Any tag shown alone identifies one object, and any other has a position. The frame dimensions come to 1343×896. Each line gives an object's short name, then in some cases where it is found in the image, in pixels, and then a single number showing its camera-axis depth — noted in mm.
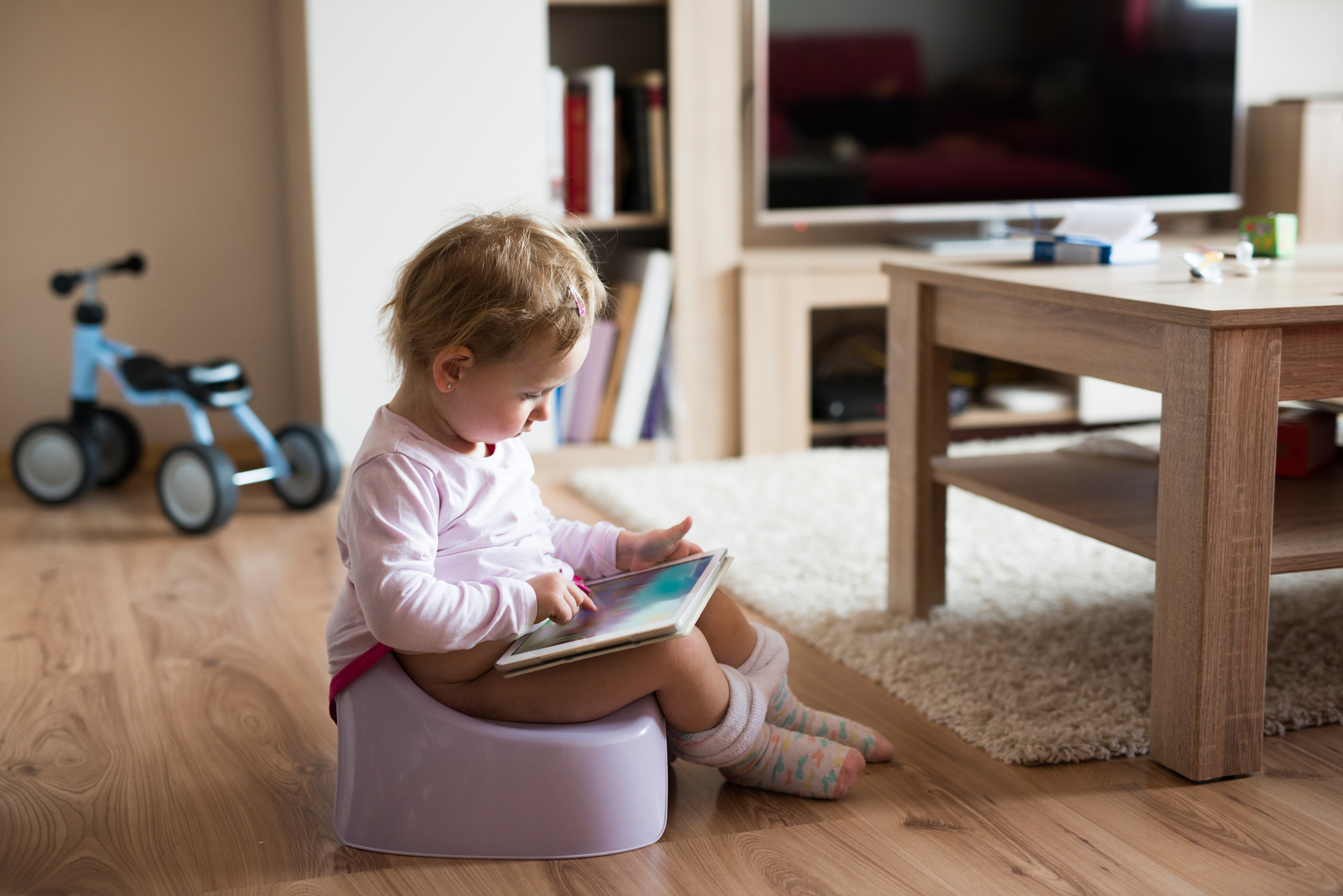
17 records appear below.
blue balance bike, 2311
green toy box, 1735
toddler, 1108
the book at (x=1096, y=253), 1629
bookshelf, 2727
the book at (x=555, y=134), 2639
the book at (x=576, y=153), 2705
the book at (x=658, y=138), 2727
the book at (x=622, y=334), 2771
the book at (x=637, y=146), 2730
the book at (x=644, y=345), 2742
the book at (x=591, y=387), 2754
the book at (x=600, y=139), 2682
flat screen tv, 2867
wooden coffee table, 1203
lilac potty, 1134
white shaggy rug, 1434
